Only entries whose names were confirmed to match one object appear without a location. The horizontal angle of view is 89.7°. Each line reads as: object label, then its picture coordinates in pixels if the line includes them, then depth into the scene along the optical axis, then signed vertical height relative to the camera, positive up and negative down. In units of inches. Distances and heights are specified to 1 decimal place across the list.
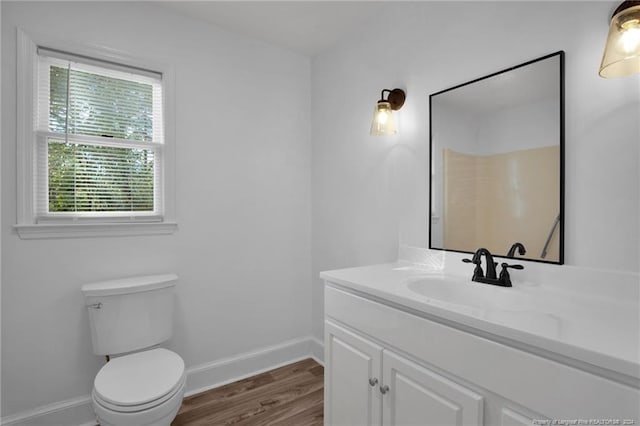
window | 67.7 +15.5
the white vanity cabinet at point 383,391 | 40.0 -26.1
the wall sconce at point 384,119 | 71.9 +20.9
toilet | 53.6 -30.0
